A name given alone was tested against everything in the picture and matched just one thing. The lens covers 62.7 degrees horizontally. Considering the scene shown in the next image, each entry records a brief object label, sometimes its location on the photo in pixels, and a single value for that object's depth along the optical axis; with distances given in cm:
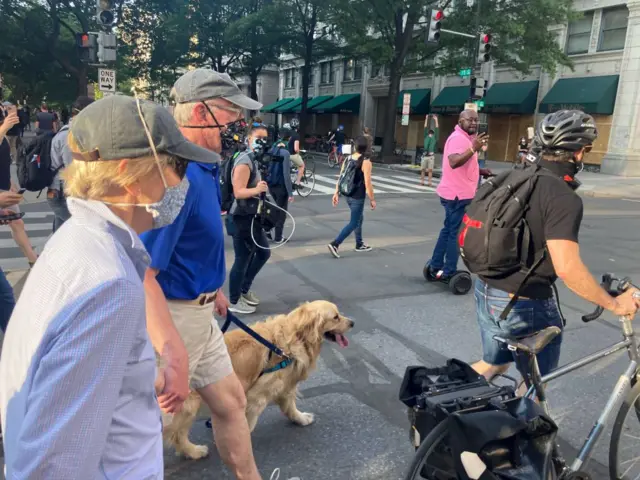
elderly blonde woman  108
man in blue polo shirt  238
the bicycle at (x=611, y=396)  255
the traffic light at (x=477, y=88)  2047
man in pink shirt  619
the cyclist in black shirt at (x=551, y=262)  255
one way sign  1216
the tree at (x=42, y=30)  2967
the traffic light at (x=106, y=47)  1234
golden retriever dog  311
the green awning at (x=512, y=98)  2686
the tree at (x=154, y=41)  3388
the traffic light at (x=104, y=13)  1196
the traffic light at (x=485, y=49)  1991
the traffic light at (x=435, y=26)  1878
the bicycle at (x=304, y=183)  1479
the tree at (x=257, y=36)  3231
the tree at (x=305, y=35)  3219
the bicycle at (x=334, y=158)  2567
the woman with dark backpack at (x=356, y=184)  806
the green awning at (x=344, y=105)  4031
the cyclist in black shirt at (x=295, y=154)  1417
